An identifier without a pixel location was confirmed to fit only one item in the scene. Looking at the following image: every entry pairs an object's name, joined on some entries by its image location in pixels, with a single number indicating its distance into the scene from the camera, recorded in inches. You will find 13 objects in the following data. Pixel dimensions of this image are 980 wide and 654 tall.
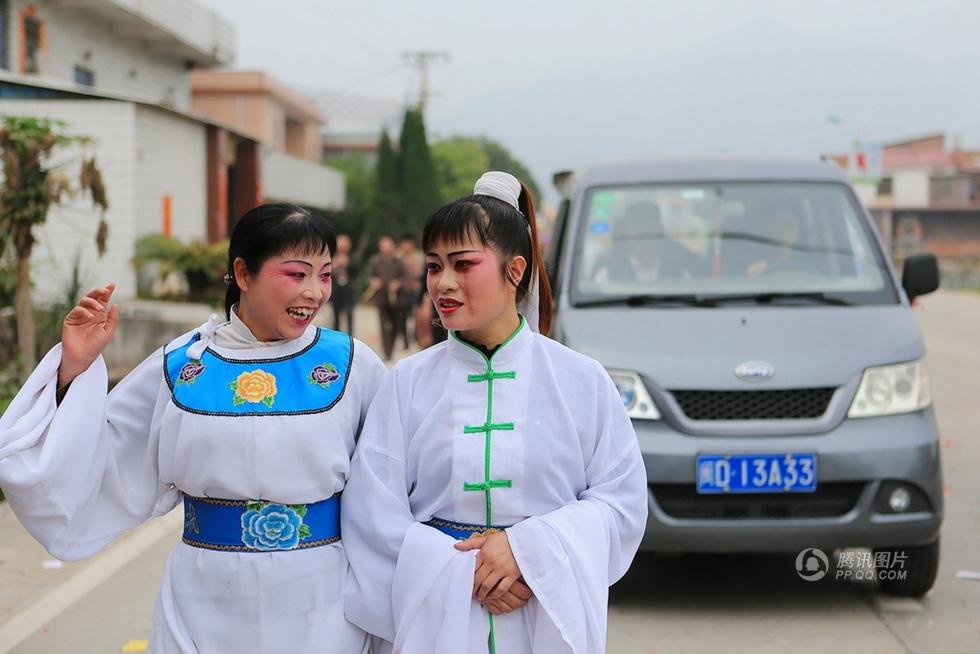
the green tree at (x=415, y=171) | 1927.9
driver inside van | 260.2
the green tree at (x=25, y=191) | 416.2
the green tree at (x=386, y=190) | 1828.2
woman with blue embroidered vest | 117.9
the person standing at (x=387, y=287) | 722.2
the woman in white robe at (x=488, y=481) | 111.2
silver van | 216.1
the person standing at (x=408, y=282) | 742.5
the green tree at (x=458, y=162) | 3387.8
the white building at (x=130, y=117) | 700.7
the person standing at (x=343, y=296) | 715.4
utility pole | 2373.3
